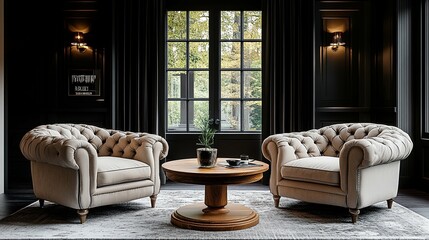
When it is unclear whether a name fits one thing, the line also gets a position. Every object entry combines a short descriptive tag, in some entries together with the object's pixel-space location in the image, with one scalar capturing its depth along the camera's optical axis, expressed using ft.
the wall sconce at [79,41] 19.88
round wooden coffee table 11.71
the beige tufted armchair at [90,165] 12.47
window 20.67
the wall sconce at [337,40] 20.01
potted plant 12.77
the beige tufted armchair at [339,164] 12.62
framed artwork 20.21
